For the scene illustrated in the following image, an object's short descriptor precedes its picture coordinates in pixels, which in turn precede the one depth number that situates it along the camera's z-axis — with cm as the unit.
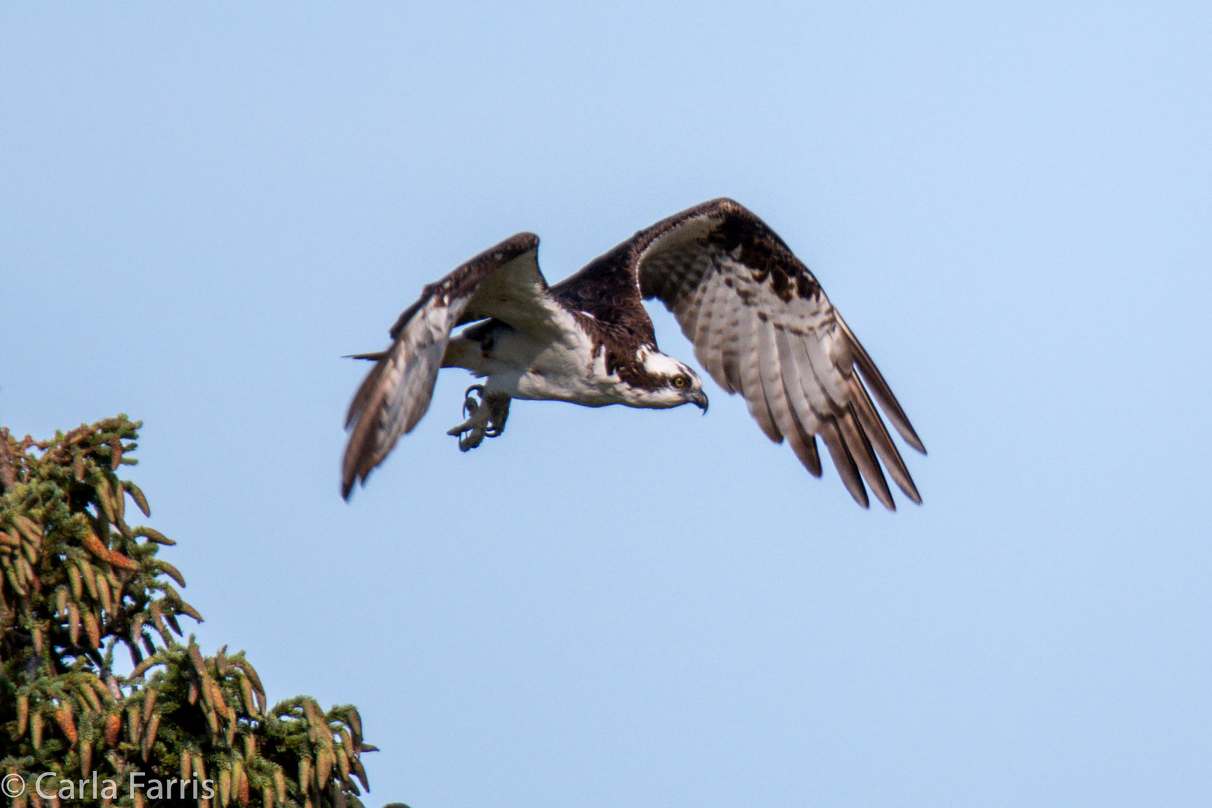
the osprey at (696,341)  1858
